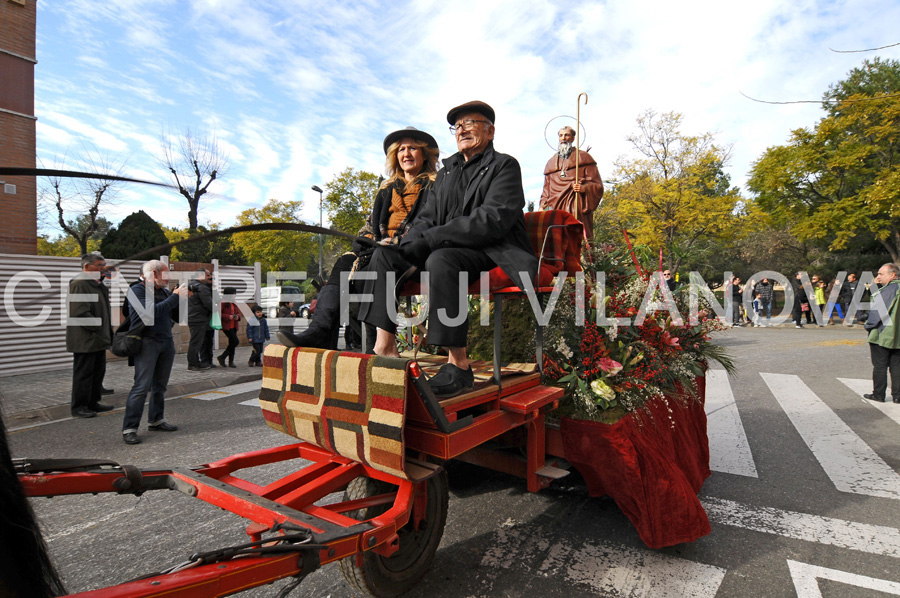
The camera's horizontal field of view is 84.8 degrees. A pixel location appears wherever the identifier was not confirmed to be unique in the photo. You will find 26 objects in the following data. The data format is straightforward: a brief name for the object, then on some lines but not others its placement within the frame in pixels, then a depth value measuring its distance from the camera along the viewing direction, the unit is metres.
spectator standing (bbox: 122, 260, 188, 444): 5.10
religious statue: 5.40
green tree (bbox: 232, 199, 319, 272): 29.58
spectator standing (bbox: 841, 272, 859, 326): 18.33
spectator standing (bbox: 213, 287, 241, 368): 9.79
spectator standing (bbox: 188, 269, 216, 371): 9.30
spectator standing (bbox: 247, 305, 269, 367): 10.31
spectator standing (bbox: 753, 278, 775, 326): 19.02
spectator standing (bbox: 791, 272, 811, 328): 18.17
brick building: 13.44
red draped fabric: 2.61
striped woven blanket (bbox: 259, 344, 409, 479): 2.00
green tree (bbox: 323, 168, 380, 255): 27.42
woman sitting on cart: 3.38
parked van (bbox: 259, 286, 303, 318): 25.87
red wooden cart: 1.60
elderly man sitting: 2.54
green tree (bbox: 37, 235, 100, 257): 19.41
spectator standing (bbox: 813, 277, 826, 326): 19.50
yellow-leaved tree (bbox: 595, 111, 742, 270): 22.50
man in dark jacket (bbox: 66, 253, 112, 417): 5.89
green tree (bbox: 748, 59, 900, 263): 19.97
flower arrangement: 2.91
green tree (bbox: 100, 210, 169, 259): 14.02
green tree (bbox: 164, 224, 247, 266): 17.69
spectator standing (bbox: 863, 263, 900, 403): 6.34
